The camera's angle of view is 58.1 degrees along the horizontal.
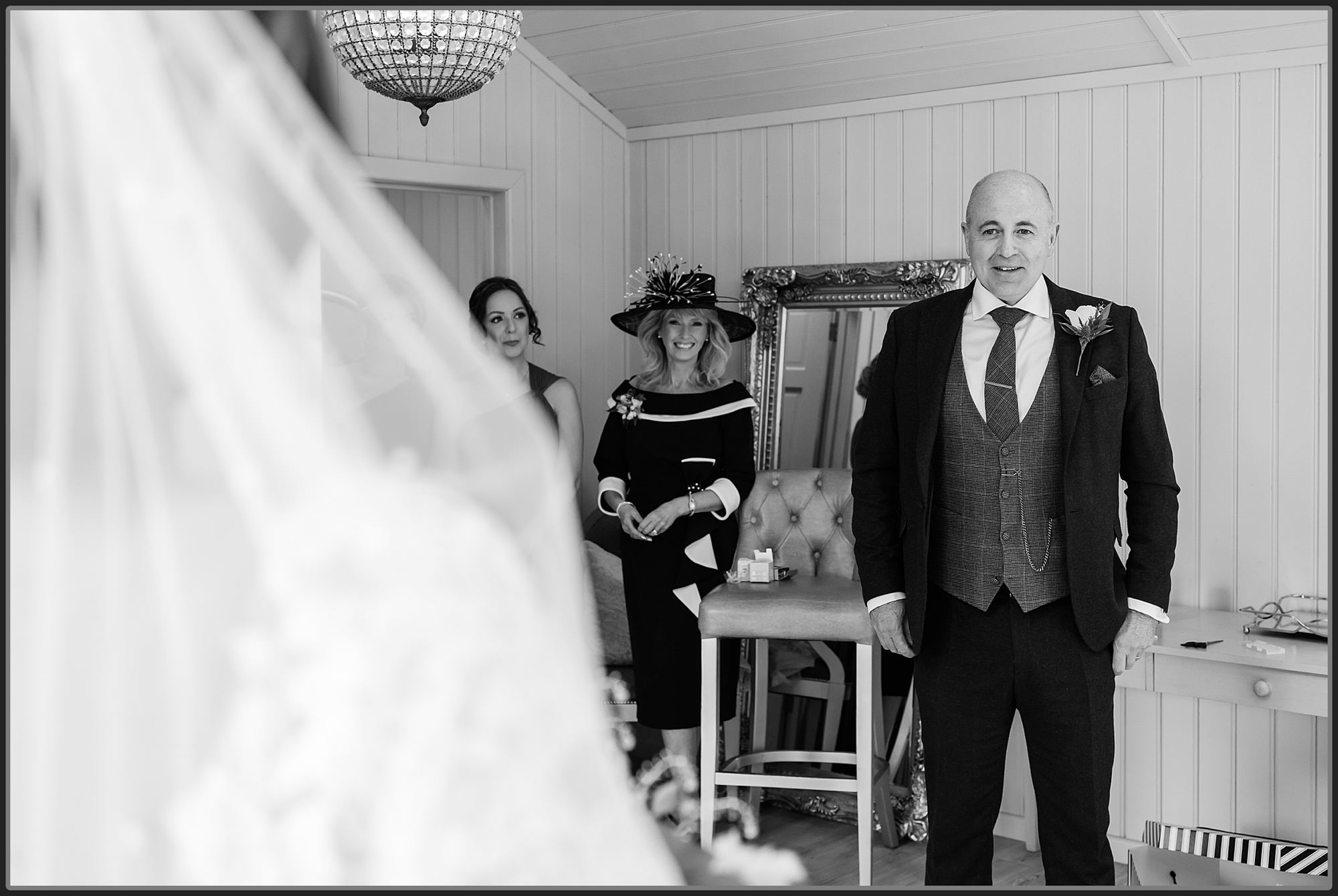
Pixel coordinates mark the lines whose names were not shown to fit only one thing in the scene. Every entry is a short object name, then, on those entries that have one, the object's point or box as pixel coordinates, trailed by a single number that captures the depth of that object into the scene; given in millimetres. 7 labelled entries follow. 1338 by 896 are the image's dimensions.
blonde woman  3525
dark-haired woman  3742
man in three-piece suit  2275
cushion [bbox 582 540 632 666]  3943
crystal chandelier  2574
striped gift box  2887
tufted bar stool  3125
